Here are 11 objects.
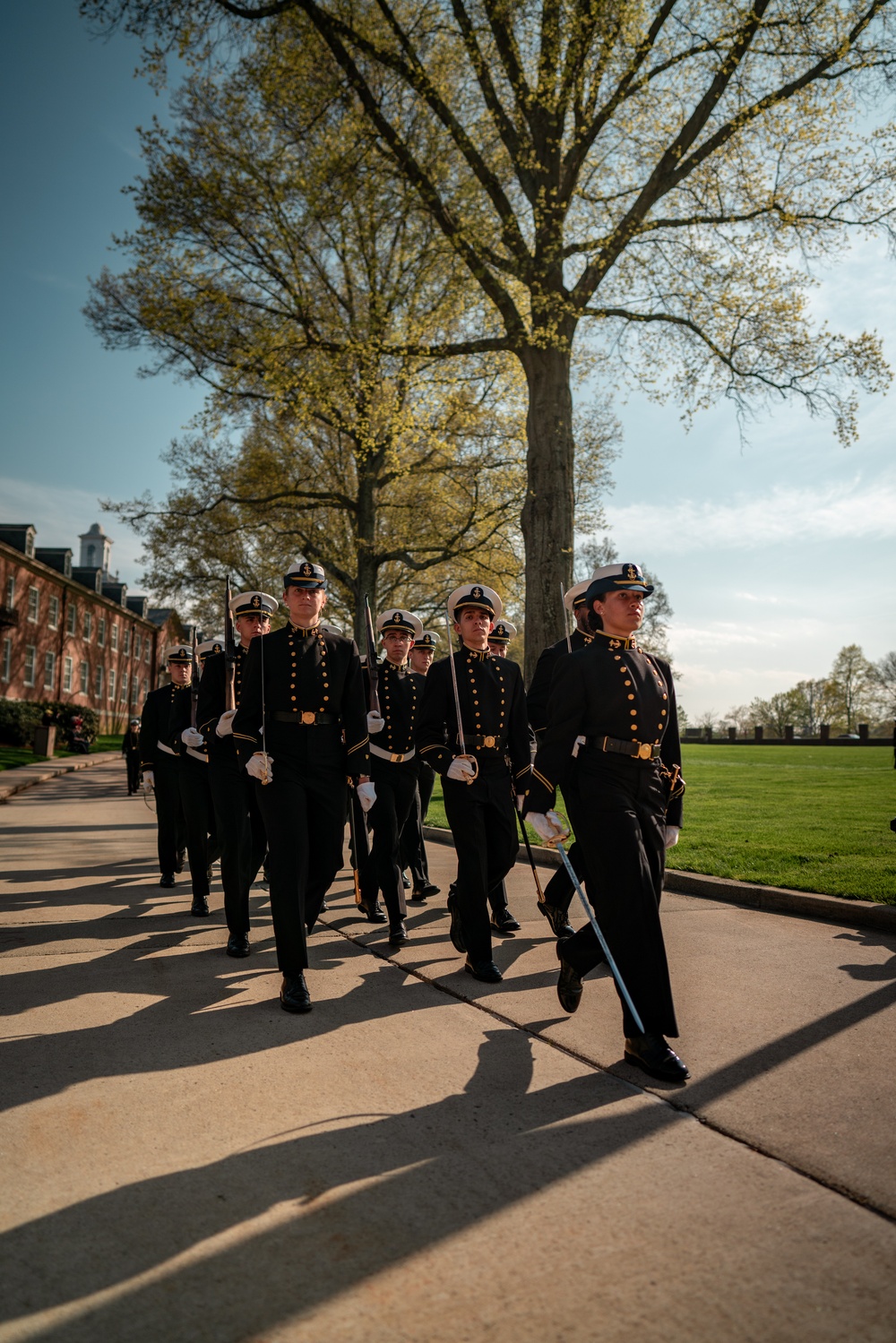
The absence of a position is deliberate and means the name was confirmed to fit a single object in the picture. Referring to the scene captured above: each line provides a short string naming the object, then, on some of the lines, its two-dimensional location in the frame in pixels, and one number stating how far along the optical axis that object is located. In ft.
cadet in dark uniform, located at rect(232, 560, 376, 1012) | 17.97
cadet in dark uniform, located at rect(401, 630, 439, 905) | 28.19
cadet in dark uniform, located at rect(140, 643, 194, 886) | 30.91
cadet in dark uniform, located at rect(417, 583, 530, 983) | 19.38
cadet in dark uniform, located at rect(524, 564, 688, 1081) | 14.16
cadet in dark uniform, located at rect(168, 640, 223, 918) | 25.98
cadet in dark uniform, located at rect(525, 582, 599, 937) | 21.07
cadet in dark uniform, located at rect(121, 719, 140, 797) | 67.97
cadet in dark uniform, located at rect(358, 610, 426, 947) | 22.34
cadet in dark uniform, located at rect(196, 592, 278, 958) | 21.76
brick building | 154.30
